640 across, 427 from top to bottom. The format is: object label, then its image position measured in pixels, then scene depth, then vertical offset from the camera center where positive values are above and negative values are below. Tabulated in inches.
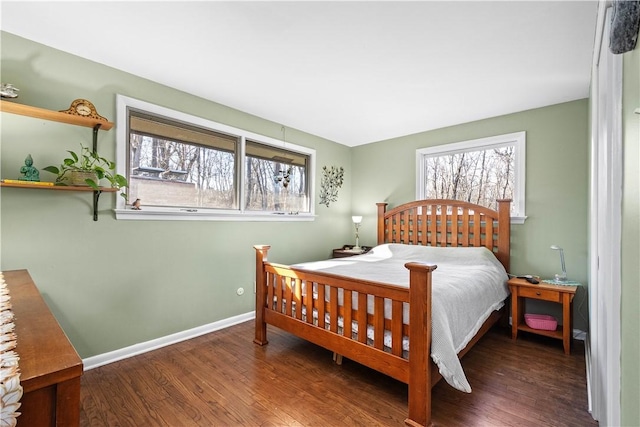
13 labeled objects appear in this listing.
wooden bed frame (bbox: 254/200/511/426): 65.4 -26.9
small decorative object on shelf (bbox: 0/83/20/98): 73.1 +30.2
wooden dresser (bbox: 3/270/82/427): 26.2 -15.4
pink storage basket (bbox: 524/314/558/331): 108.3 -40.1
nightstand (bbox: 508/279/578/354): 101.6 -30.7
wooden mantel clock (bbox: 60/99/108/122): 82.9 +29.4
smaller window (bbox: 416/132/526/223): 131.0 +21.2
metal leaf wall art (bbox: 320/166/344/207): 173.0 +17.8
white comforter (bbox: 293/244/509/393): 66.1 -21.5
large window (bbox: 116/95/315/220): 102.1 +18.3
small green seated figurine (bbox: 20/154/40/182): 76.4 +10.5
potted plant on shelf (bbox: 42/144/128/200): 81.4 +11.6
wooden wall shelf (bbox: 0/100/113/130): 74.3 +26.3
